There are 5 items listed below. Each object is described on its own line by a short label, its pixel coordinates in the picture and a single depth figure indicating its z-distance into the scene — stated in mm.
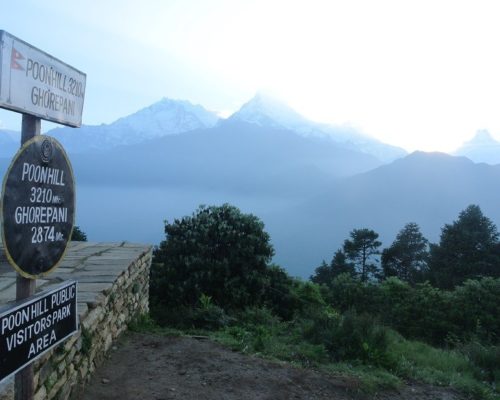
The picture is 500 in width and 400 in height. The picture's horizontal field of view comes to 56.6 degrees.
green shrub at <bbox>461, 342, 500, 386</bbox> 6340
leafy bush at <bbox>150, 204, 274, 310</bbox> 9664
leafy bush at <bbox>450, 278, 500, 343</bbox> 12188
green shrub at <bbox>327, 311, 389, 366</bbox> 5926
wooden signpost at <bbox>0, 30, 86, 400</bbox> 2033
